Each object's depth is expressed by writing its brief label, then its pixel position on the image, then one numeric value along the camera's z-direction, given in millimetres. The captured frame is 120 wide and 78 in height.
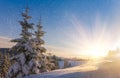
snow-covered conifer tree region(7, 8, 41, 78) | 9470
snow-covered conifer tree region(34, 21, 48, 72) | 9894
